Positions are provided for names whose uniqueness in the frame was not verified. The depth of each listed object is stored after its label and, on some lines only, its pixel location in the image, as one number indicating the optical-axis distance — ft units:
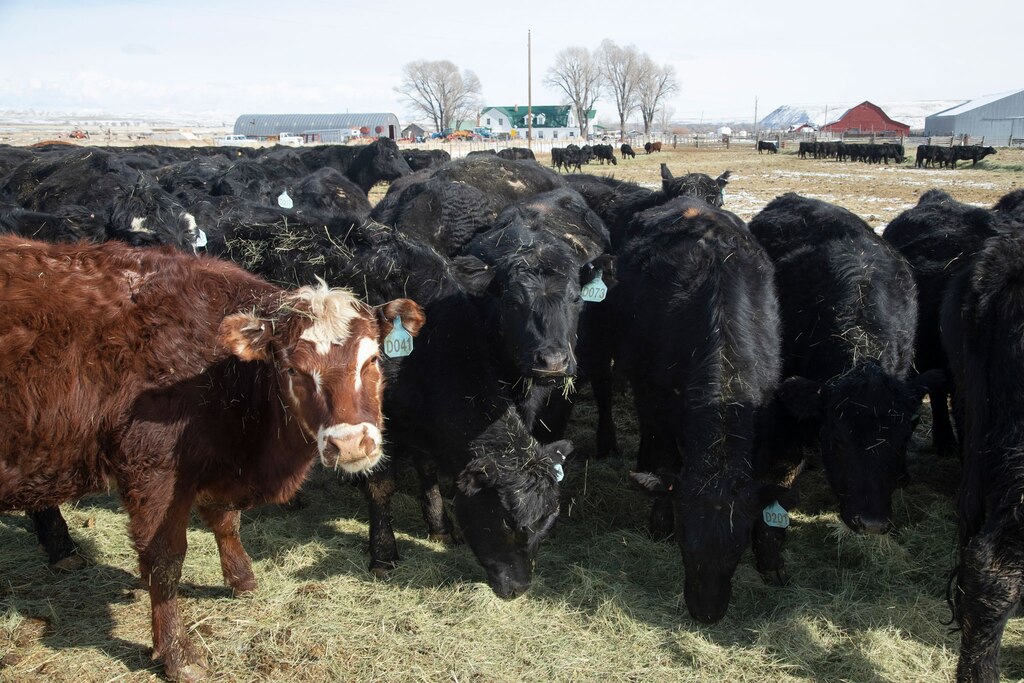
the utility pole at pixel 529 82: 192.73
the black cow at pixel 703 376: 14.11
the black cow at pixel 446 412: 15.14
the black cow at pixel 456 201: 24.30
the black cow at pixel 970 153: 122.31
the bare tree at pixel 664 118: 448.98
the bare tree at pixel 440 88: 360.89
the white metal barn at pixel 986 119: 205.88
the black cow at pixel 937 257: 20.97
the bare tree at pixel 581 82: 352.49
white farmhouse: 369.50
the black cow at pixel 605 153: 156.66
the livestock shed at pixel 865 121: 309.42
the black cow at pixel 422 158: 98.02
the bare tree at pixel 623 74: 351.05
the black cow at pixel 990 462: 10.78
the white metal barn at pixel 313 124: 358.39
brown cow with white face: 11.48
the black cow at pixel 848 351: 14.99
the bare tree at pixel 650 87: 349.61
